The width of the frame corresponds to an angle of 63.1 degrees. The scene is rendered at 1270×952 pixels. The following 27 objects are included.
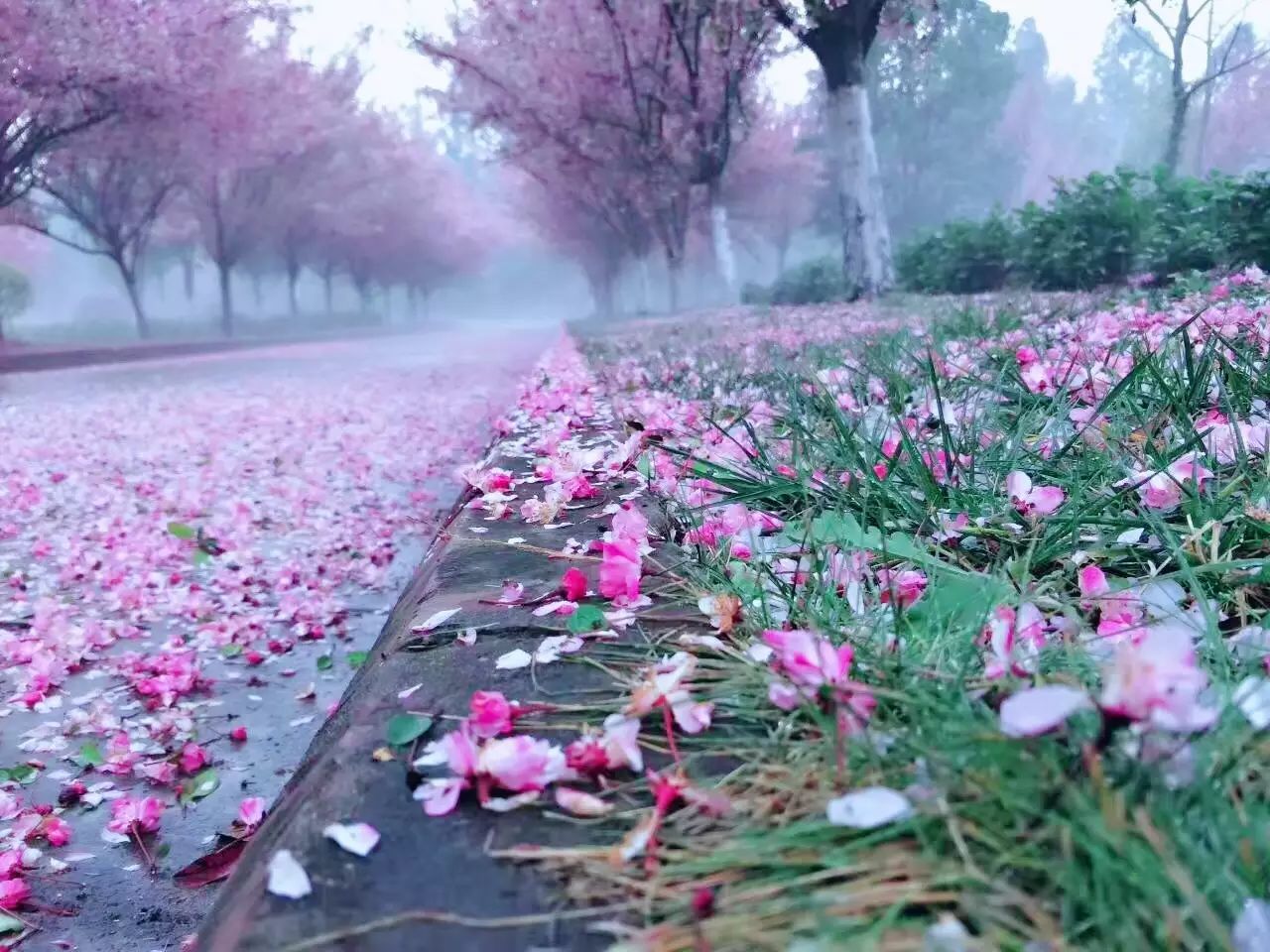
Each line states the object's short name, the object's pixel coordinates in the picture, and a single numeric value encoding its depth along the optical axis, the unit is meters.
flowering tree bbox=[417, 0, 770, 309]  13.47
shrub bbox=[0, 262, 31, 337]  22.51
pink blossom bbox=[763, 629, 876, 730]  0.35
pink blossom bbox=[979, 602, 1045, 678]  0.38
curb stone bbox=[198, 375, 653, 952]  0.30
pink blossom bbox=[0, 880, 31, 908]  0.65
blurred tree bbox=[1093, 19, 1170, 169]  38.60
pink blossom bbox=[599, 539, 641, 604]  0.54
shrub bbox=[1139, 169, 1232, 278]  6.66
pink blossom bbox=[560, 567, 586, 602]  0.56
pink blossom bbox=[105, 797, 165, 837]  0.77
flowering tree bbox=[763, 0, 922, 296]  9.70
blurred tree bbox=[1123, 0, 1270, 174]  15.44
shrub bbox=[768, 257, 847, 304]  14.52
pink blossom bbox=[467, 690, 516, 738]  0.39
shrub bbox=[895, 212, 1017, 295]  9.29
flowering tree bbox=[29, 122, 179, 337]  15.39
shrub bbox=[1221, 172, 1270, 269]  6.25
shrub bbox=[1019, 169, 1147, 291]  7.29
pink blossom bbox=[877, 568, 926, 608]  0.51
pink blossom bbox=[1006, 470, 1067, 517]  0.57
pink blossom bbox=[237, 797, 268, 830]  0.69
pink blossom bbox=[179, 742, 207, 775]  0.90
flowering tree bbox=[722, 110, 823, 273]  25.65
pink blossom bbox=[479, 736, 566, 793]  0.36
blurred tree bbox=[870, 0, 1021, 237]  29.82
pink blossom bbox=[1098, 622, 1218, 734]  0.28
